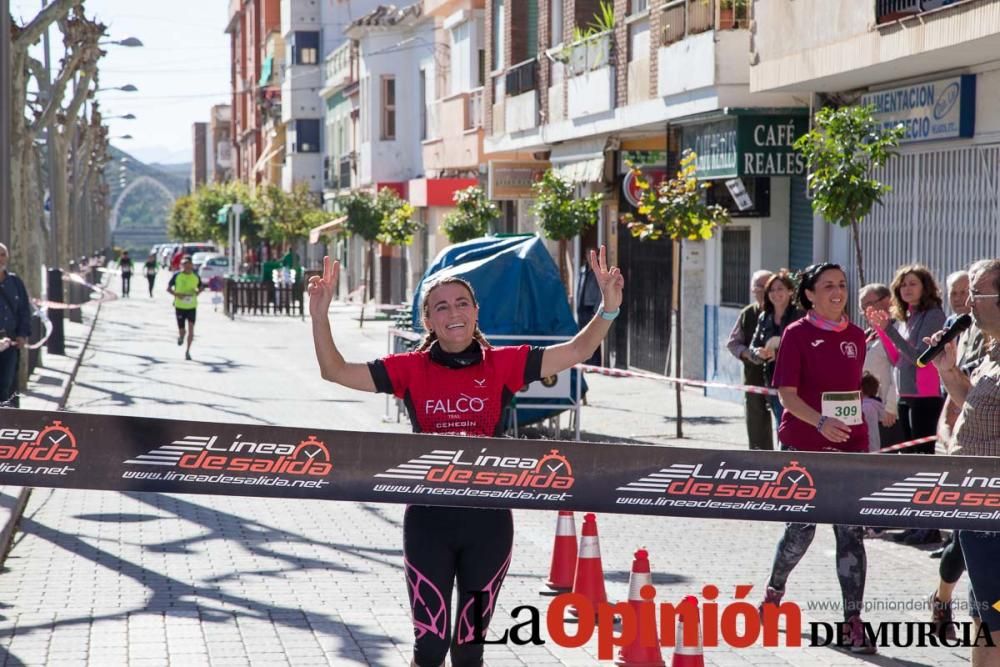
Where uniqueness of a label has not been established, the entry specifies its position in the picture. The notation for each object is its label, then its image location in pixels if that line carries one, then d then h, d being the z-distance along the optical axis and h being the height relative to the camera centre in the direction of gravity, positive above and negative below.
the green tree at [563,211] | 26.08 +0.27
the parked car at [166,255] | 93.50 -1.50
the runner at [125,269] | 60.37 -1.47
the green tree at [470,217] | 35.28 +0.24
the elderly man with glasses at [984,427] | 6.09 -0.75
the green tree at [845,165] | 14.09 +0.53
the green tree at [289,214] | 62.06 +0.54
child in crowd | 10.71 -1.16
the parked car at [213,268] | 74.46 -1.77
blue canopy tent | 16.25 -0.66
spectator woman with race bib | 7.72 -0.76
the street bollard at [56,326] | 27.91 -1.62
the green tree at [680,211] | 18.03 +0.19
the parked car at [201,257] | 77.29 -1.38
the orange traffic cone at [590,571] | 7.82 -1.60
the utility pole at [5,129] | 18.98 +1.12
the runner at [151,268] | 63.11 -1.59
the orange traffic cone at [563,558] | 8.65 -1.72
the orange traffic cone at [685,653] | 6.23 -1.58
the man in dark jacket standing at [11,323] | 14.02 -0.80
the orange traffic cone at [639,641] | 6.70 -1.67
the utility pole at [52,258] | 27.95 -0.60
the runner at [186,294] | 29.12 -1.16
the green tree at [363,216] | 45.50 +0.32
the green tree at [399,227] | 43.47 +0.04
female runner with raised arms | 5.75 -0.60
